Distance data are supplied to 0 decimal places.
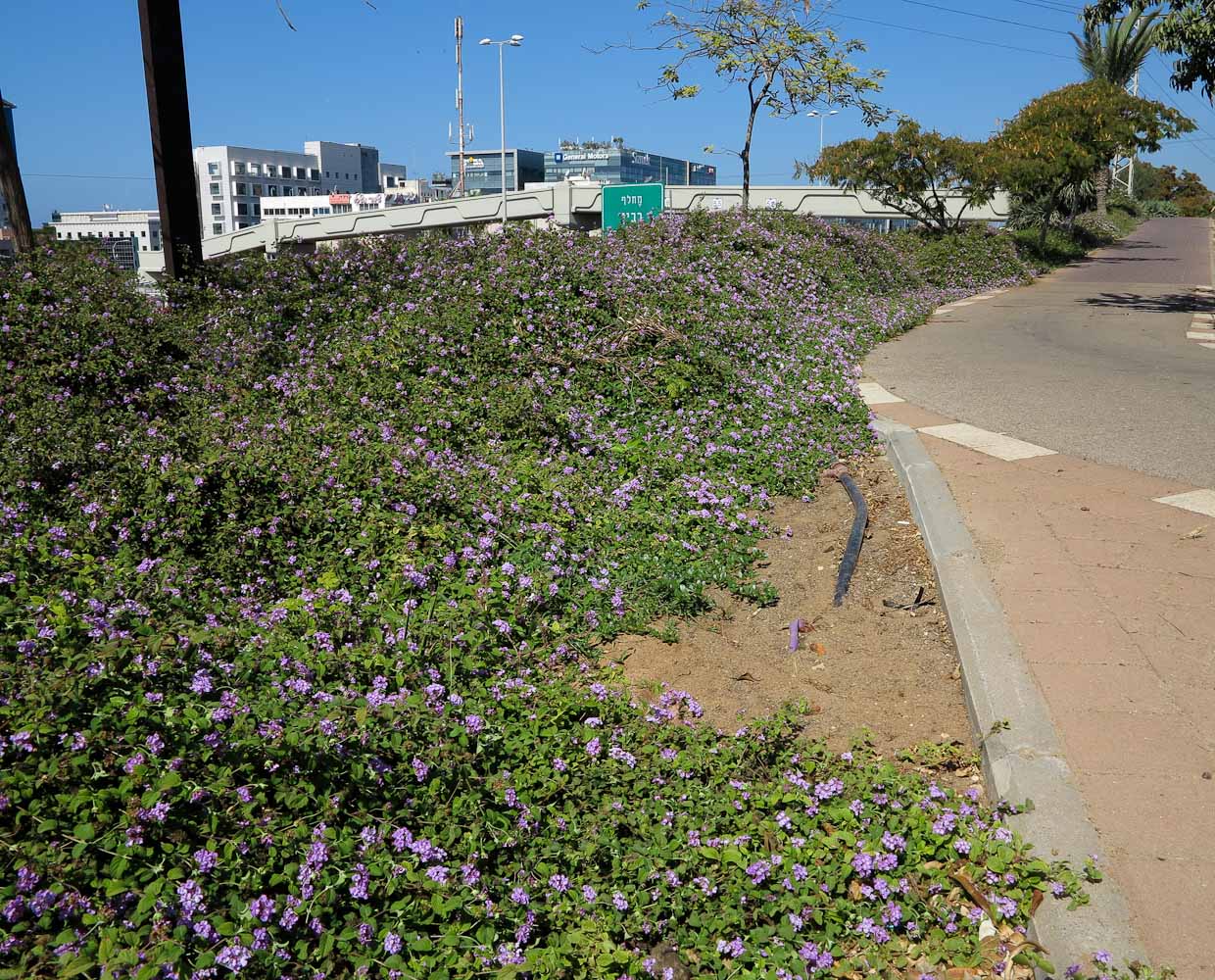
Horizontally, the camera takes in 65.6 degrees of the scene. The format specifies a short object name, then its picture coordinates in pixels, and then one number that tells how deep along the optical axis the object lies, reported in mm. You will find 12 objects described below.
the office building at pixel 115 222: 99000
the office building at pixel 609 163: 145000
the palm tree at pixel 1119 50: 37562
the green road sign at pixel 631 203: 15773
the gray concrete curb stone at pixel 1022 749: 2533
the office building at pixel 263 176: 135250
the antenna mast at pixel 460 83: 60969
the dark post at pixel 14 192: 8398
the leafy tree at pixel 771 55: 19359
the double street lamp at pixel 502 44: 57812
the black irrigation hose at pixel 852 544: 4980
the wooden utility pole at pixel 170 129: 8289
